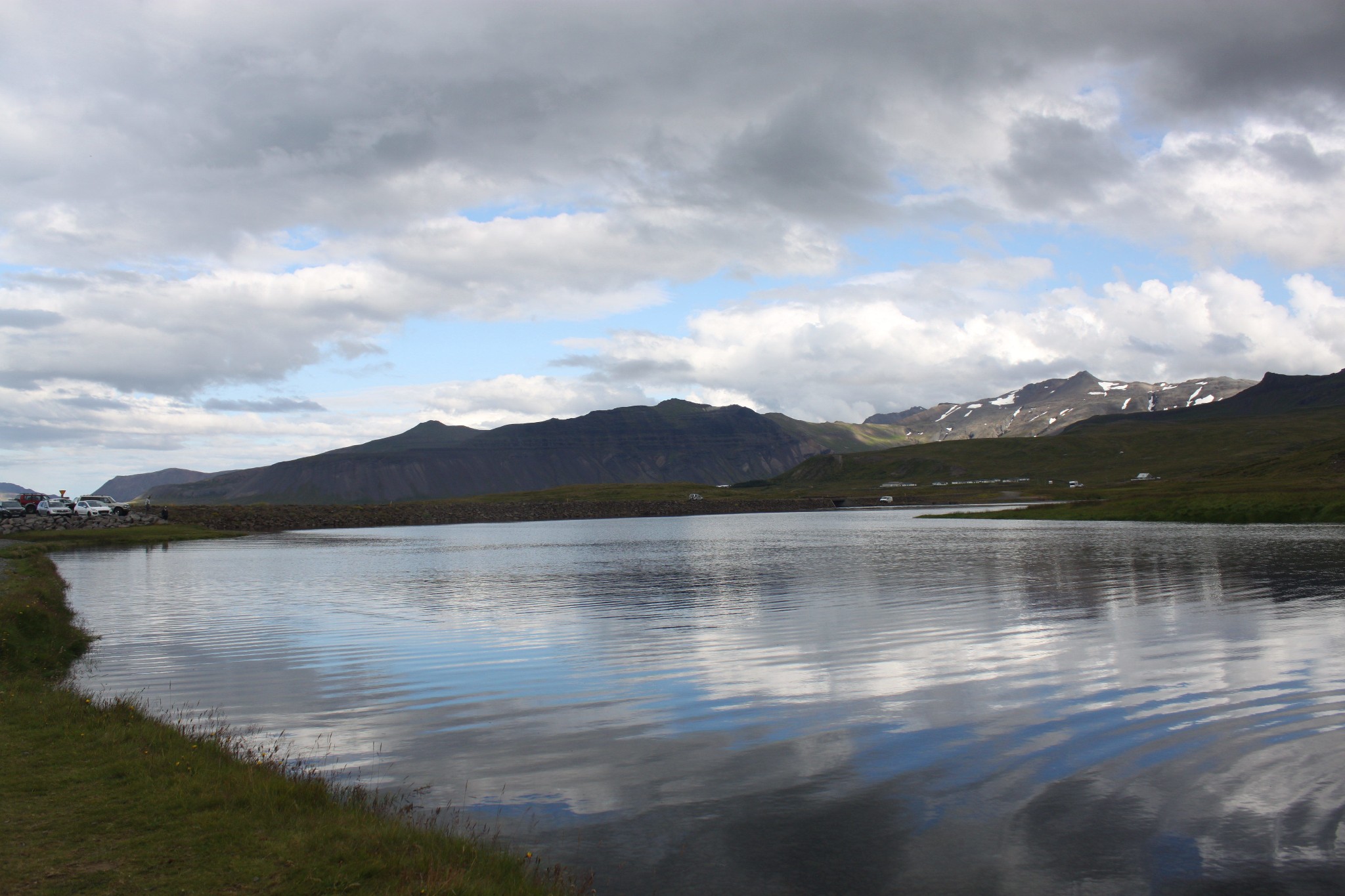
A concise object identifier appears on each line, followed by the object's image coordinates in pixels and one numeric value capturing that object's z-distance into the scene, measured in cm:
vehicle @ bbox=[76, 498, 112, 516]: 11850
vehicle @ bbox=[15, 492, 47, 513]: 11689
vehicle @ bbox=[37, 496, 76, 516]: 11519
